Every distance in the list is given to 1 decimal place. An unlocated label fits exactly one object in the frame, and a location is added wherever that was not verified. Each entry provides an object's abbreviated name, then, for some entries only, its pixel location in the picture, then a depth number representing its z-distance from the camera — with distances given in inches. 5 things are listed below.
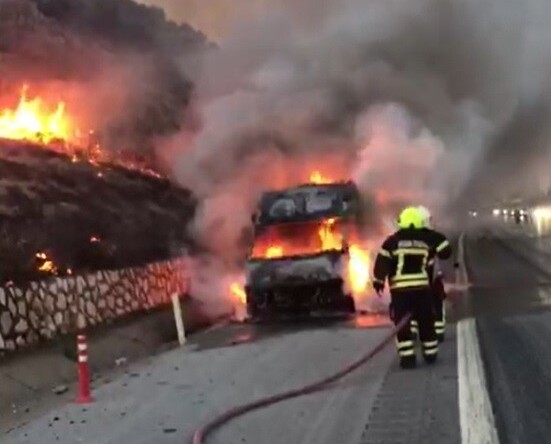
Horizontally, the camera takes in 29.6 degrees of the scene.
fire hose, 322.7
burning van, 717.9
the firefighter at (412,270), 448.8
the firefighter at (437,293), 463.8
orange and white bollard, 420.8
